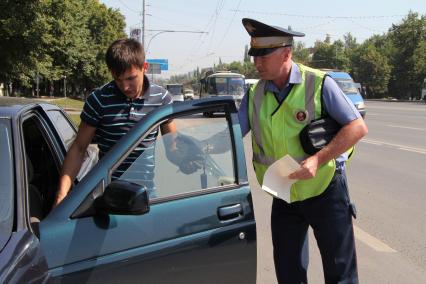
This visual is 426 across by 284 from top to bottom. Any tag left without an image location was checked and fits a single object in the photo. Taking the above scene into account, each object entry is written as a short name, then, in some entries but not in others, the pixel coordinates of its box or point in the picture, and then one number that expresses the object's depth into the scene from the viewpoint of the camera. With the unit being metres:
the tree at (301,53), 106.52
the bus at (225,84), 31.35
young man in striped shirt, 2.74
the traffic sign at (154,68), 39.98
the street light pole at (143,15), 49.09
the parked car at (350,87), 23.45
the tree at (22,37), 17.97
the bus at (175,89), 51.99
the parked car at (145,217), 2.07
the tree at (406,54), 73.50
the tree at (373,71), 76.88
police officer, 2.61
